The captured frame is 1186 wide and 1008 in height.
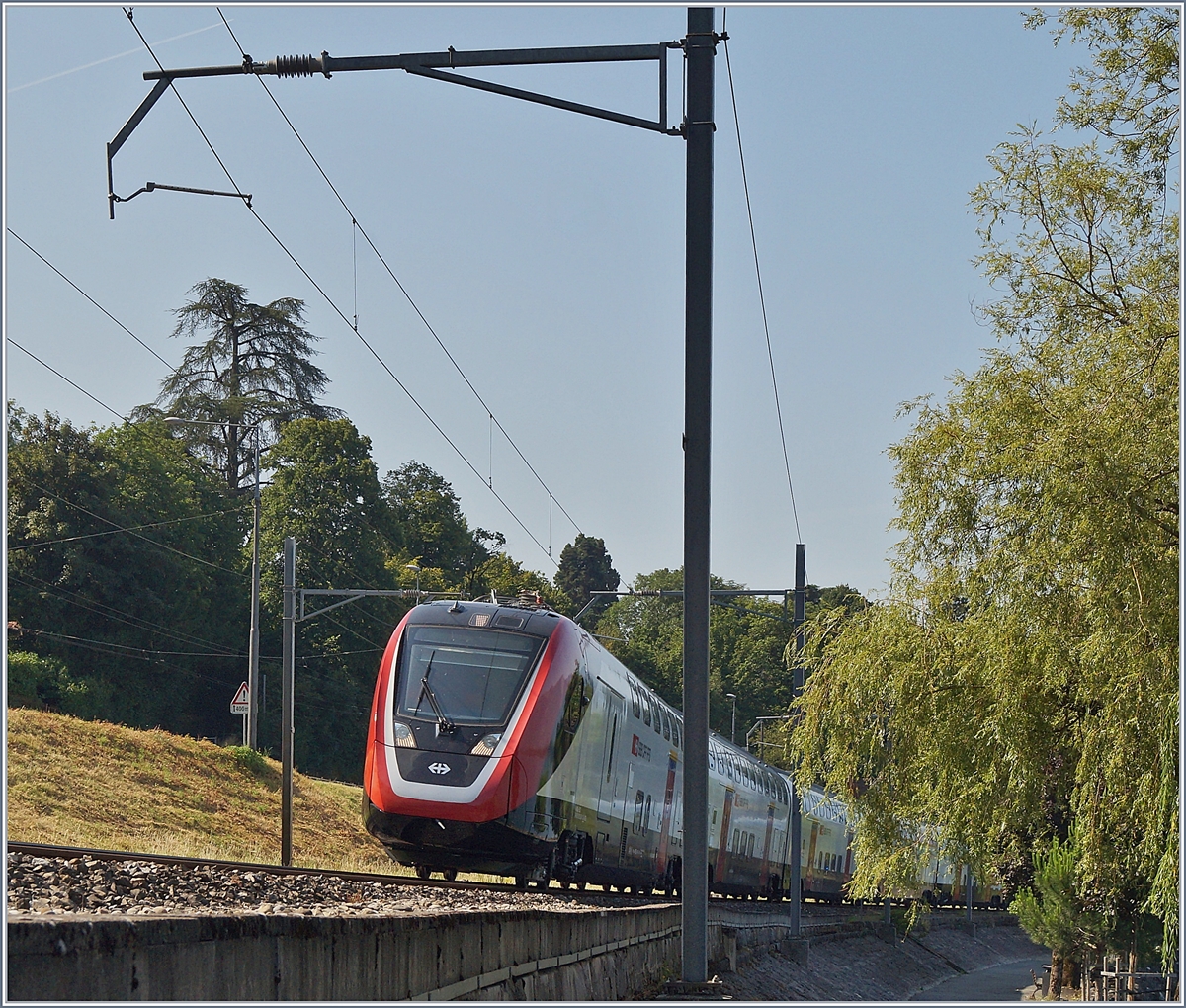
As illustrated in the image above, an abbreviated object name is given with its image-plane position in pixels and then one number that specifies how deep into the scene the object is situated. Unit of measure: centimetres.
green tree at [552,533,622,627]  14812
